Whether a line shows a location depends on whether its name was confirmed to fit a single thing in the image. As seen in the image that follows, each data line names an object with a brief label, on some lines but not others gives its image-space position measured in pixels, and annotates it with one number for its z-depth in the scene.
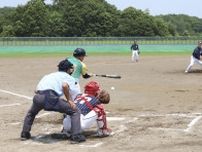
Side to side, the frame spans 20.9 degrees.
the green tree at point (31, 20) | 84.75
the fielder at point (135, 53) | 40.86
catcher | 9.83
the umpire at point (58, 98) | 9.34
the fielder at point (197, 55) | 28.33
